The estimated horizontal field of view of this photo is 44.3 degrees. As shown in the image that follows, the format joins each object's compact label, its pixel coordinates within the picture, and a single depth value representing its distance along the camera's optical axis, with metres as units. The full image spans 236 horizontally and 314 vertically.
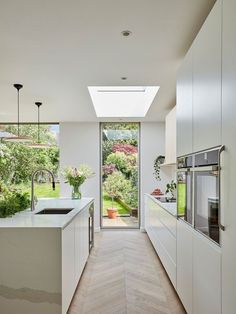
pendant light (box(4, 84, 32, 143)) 3.75
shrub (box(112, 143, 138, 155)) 6.69
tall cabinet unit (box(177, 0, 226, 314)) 1.52
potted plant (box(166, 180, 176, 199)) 5.23
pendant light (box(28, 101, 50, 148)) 4.25
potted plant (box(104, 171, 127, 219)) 6.59
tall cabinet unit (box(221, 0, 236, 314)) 1.48
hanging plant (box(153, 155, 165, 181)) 6.46
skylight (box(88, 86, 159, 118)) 5.44
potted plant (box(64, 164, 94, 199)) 4.64
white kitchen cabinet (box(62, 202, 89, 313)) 2.35
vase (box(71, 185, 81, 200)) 4.71
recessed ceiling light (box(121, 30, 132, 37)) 2.43
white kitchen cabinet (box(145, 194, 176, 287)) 3.17
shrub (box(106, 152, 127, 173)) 6.65
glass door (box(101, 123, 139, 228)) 6.59
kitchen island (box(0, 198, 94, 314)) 2.18
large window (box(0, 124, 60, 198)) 6.45
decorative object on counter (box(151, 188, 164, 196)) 5.79
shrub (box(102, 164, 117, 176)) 6.63
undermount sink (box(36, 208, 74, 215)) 3.54
